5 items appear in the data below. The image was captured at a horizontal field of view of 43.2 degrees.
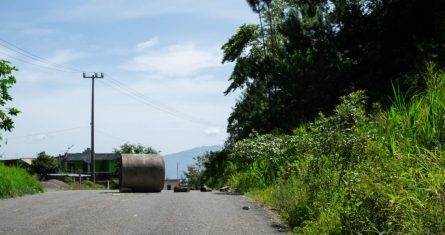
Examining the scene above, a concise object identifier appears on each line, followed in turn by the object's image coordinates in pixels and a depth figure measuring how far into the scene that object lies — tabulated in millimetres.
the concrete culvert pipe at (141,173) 22781
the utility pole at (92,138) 48594
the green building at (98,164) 80300
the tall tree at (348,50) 21719
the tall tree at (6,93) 14977
